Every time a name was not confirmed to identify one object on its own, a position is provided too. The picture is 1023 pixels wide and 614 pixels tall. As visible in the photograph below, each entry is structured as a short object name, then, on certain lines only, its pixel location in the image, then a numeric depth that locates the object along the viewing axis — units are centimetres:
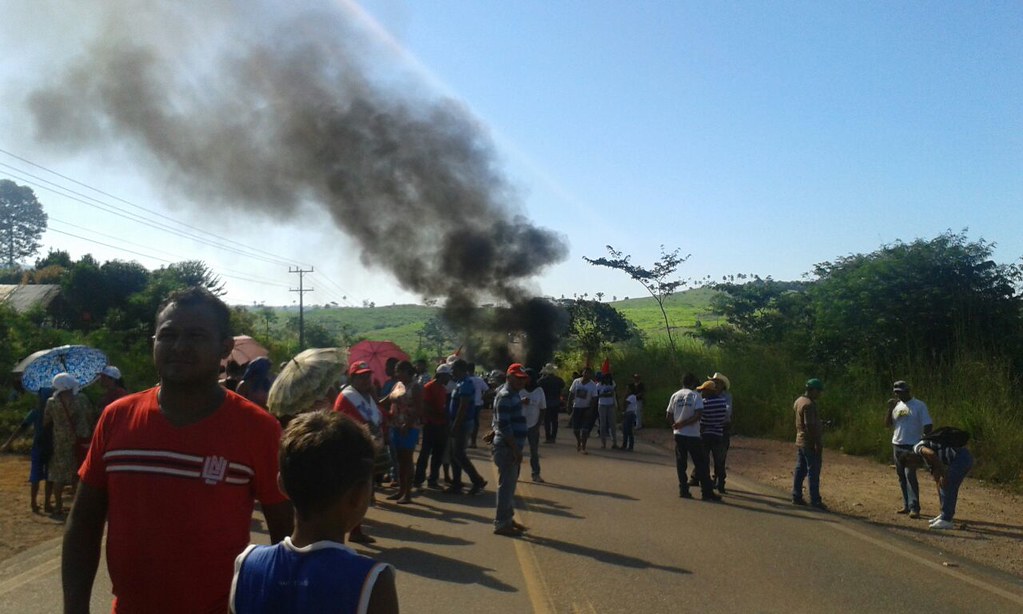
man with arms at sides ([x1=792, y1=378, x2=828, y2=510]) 1002
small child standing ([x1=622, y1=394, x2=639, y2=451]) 1658
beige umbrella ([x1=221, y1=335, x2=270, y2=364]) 1376
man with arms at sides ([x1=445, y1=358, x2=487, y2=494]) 1072
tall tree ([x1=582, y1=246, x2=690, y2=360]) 3159
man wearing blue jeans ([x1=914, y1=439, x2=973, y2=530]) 870
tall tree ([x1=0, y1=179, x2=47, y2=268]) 9425
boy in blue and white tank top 184
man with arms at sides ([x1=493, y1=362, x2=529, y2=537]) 806
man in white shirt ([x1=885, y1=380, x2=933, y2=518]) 962
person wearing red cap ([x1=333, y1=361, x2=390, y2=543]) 774
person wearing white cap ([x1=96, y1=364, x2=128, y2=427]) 883
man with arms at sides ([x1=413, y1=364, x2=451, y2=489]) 1077
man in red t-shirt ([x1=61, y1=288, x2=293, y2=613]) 229
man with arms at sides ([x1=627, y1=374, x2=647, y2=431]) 1752
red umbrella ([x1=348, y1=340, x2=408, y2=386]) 1622
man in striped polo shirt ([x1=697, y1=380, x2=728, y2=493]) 1058
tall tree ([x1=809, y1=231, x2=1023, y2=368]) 1795
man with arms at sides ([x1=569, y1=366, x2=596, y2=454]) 1593
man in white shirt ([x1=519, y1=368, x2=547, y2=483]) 1220
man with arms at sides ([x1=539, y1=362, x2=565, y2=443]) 1859
